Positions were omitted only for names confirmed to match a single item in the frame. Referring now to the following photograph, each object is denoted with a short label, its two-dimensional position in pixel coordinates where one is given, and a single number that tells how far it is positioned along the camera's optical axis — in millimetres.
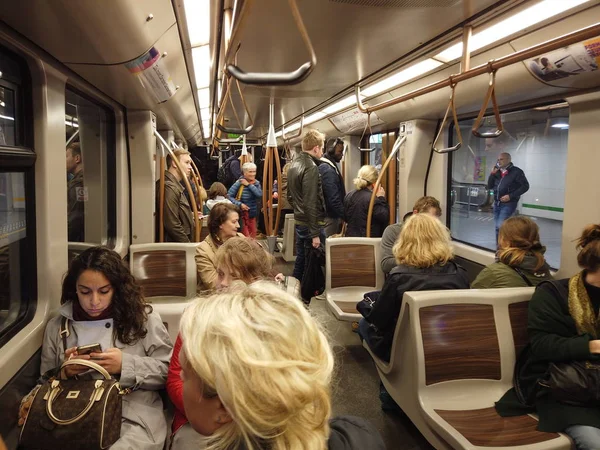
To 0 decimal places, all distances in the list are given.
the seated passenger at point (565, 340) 1850
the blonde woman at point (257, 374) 787
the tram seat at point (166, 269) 3309
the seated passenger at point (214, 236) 3117
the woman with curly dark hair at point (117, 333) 1754
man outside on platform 4168
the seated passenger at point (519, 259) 2492
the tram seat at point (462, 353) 2064
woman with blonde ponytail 4559
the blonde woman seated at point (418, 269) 2438
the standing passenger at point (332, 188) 4461
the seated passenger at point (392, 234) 3571
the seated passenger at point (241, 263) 2088
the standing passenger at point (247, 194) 6102
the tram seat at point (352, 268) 3734
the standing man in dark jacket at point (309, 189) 4281
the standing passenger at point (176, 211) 4285
